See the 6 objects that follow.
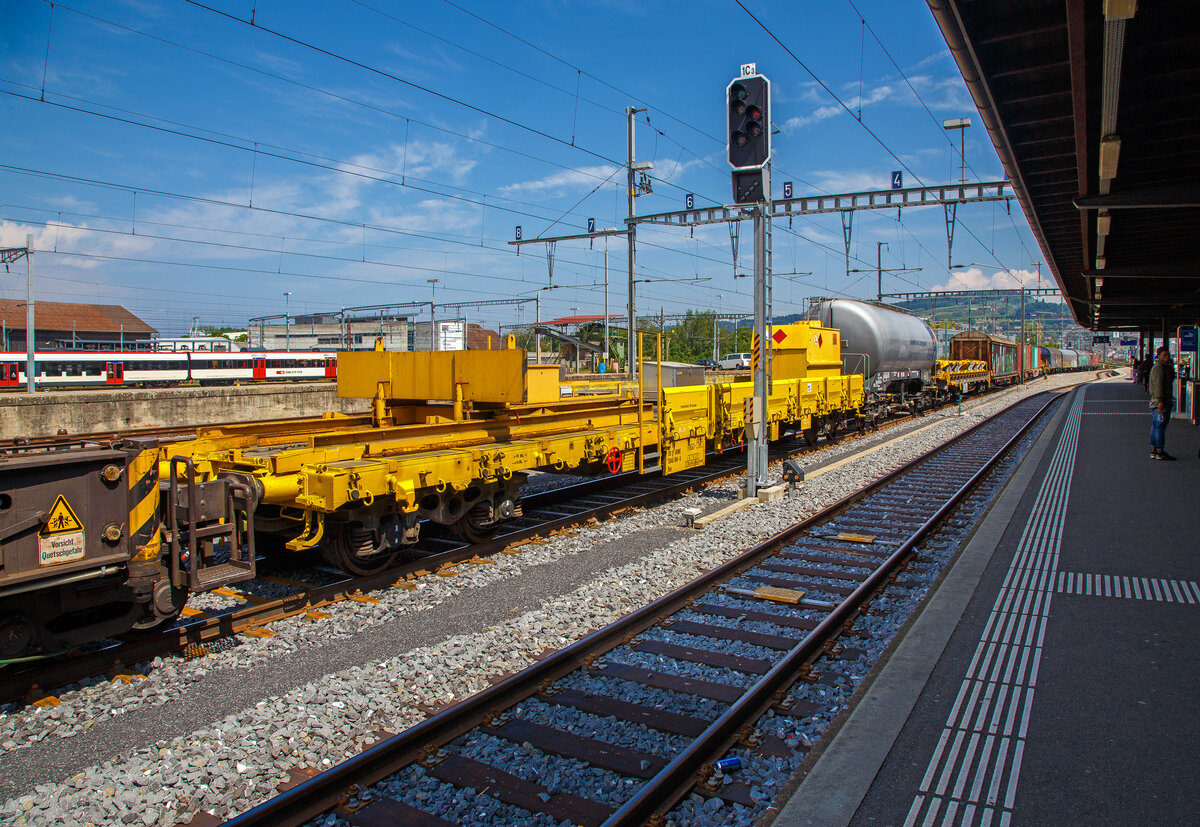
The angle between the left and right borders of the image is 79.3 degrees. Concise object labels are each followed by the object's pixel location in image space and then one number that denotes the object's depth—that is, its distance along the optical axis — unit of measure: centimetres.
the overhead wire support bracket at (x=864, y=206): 1884
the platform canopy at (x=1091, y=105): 612
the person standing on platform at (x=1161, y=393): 1237
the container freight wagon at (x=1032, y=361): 5841
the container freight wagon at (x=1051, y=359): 7056
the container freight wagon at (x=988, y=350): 3784
